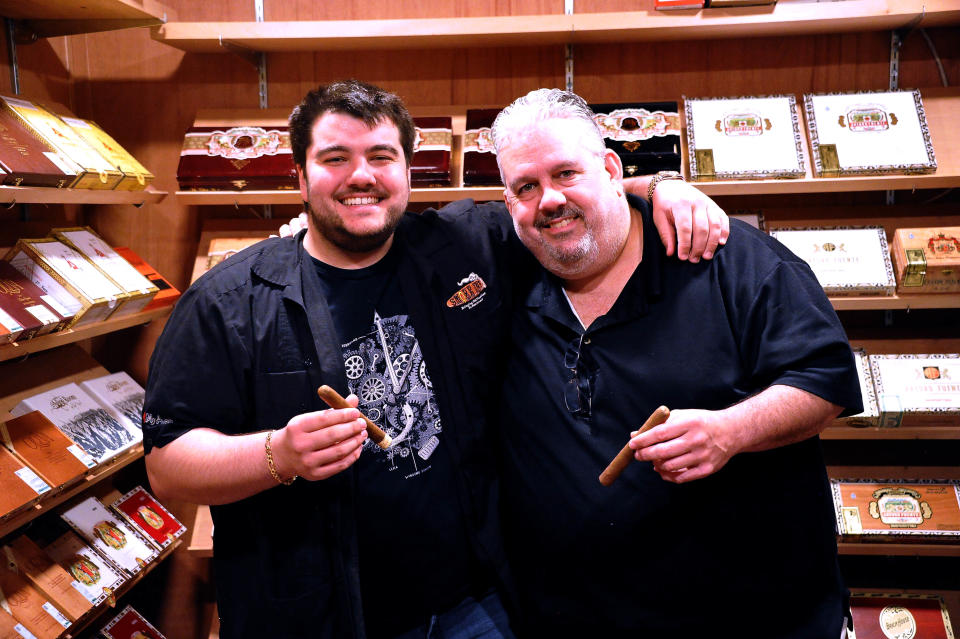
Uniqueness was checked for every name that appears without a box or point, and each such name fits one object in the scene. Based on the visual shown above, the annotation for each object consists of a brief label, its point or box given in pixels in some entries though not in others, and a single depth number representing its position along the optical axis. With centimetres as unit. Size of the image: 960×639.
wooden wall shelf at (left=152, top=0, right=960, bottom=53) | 263
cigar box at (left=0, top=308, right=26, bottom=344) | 208
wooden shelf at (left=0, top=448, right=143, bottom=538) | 211
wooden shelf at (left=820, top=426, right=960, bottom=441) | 271
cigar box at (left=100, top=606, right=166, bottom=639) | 271
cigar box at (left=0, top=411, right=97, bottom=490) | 222
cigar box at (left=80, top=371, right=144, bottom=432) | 270
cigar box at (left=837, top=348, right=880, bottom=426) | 271
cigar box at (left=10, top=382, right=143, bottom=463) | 245
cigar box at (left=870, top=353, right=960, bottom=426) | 269
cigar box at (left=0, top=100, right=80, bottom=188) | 220
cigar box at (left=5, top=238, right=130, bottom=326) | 241
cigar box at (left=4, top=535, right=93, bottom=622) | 222
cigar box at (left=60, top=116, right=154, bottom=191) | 271
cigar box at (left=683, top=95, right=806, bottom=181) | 273
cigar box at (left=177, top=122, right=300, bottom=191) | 284
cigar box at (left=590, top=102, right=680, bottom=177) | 274
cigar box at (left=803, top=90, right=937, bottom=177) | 269
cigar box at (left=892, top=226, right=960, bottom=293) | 265
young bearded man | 153
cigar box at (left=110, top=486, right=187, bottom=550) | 275
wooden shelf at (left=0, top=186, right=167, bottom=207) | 218
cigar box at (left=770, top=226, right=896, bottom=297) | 269
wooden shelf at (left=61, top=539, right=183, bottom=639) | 230
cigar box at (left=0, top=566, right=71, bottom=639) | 212
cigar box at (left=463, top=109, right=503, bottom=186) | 277
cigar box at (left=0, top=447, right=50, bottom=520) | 206
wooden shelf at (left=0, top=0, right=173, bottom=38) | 264
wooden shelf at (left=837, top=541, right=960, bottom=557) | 273
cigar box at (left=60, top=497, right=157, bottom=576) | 254
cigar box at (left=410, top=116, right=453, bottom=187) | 277
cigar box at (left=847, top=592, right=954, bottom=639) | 283
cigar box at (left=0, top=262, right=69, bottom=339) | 217
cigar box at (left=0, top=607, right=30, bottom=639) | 206
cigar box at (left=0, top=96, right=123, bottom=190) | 247
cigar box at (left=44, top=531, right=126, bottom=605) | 237
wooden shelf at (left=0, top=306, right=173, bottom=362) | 216
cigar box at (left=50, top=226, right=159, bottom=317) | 265
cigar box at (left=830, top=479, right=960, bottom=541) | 273
